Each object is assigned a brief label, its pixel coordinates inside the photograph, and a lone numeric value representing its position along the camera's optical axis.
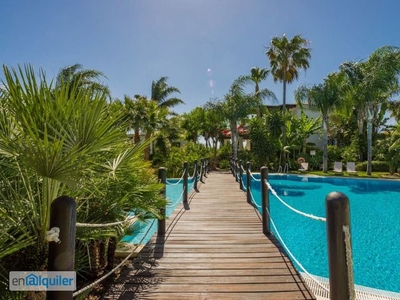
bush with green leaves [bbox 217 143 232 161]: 24.14
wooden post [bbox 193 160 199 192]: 10.02
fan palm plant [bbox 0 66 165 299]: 2.02
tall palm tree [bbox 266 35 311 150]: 22.27
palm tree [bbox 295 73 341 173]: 20.14
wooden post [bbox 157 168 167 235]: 4.33
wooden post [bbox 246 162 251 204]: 7.51
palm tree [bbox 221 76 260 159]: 20.22
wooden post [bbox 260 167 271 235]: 4.60
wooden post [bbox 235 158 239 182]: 12.78
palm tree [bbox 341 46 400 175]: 18.33
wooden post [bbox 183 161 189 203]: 7.21
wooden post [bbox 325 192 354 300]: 1.59
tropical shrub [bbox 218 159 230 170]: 22.88
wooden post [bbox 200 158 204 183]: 12.89
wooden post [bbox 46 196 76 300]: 1.52
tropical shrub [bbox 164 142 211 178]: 17.50
